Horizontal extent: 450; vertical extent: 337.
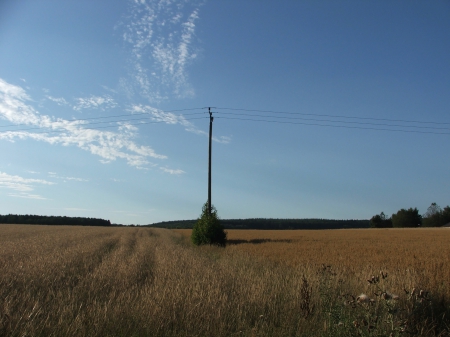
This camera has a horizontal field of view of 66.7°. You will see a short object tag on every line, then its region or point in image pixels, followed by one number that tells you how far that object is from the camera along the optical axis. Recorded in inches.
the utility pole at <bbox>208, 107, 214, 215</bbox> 1078.4
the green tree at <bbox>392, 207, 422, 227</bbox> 4643.2
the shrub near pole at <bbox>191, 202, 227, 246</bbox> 1024.2
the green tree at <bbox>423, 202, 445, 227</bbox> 4488.7
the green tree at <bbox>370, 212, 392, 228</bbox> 4589.1
